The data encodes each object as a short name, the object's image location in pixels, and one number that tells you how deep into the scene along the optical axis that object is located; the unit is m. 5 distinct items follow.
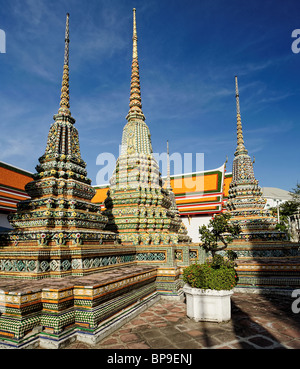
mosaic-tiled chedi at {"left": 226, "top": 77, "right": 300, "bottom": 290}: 9.50
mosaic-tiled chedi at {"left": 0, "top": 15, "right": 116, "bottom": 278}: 6.11
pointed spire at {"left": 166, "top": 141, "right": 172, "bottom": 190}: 20.16
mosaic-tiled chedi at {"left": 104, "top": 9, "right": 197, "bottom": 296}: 9.32
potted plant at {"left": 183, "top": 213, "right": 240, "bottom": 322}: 5.76
